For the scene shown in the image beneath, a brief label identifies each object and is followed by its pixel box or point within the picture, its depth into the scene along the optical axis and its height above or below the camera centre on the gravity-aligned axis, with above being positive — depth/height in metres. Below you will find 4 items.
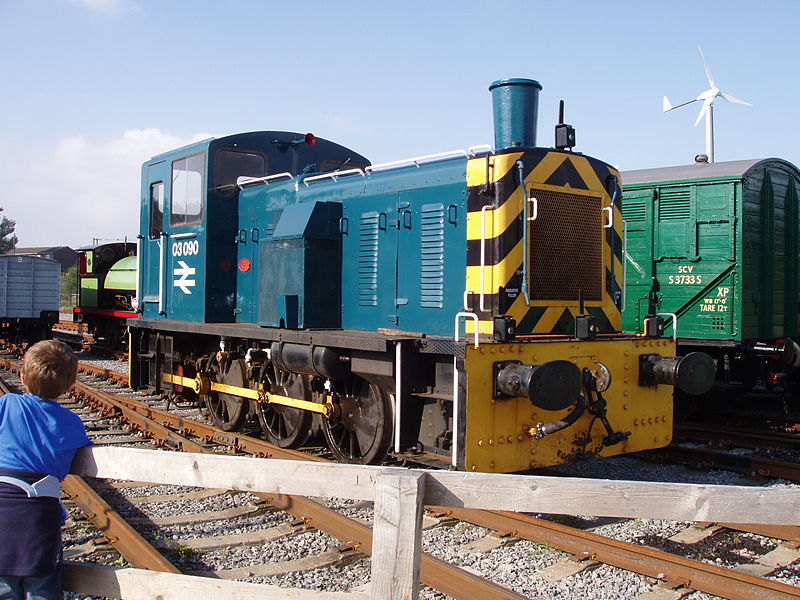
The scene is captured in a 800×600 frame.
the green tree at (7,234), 74.28 +7.44
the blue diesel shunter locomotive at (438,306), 5.43 -0.01
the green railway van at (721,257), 10.13 +0.75
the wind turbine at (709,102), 20.83 +6.04
